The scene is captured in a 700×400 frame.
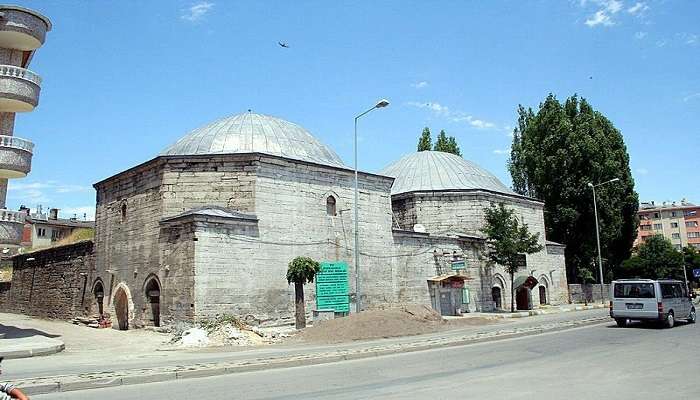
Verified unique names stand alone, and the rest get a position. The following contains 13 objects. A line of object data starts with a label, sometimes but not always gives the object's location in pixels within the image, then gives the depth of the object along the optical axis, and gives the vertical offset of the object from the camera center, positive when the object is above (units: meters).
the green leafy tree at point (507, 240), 27.97 +2.32
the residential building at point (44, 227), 51.31 +6.55
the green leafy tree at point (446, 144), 45.78 +12.27
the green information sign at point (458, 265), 26.56 +0.98
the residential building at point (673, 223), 79.19 +8.77
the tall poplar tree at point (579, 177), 40.81 +8.35
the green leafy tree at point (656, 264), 50.19 +1.60
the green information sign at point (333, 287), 21.80 -0.03
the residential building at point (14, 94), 15.56 +5.95
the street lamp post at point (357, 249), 18.89 +1.39
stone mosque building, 18.94 +2.20
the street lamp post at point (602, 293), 35.32 -0.79
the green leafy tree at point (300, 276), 18.53 +0.40
